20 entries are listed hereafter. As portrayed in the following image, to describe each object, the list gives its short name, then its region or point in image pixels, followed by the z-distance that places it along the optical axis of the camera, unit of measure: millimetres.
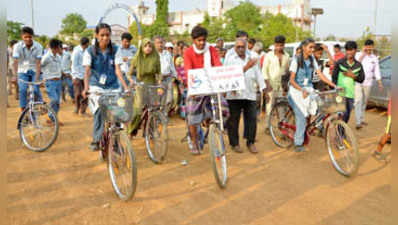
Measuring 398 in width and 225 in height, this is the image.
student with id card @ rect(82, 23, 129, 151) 4762
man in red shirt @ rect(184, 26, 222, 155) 4957
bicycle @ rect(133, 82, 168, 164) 5090
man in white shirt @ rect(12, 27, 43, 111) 6550
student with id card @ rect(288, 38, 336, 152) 5508
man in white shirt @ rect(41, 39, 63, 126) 7332
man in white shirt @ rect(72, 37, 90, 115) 8580
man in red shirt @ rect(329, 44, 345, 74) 10464
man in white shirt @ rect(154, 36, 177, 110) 7323
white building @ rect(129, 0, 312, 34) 47750
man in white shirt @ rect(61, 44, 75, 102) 10352
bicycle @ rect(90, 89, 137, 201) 3727
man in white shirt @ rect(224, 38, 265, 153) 5527
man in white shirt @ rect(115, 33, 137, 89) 6703
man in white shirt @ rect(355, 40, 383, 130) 7688
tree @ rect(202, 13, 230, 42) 40256
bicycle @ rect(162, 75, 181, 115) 7504
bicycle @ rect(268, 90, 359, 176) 4617
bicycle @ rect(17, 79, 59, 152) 5664
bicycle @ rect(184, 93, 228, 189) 4068
